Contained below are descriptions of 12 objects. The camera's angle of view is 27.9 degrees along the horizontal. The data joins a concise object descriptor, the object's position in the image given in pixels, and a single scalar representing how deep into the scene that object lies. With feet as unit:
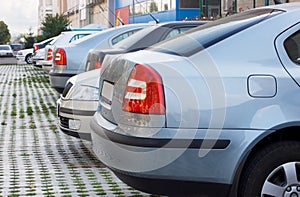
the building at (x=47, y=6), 466.54
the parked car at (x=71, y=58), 34.17
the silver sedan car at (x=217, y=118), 13.08
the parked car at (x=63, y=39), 52.60
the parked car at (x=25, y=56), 131.92
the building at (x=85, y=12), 230.21
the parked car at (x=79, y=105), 22.13
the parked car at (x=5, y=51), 145.87
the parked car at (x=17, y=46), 256.73
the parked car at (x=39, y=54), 82.12
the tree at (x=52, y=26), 177.99
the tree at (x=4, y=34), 359.91
